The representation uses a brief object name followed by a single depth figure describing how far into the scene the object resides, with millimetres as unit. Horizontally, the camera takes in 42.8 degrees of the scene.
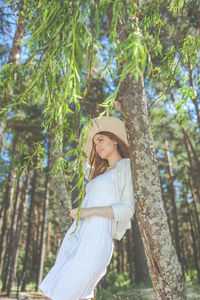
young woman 1648
